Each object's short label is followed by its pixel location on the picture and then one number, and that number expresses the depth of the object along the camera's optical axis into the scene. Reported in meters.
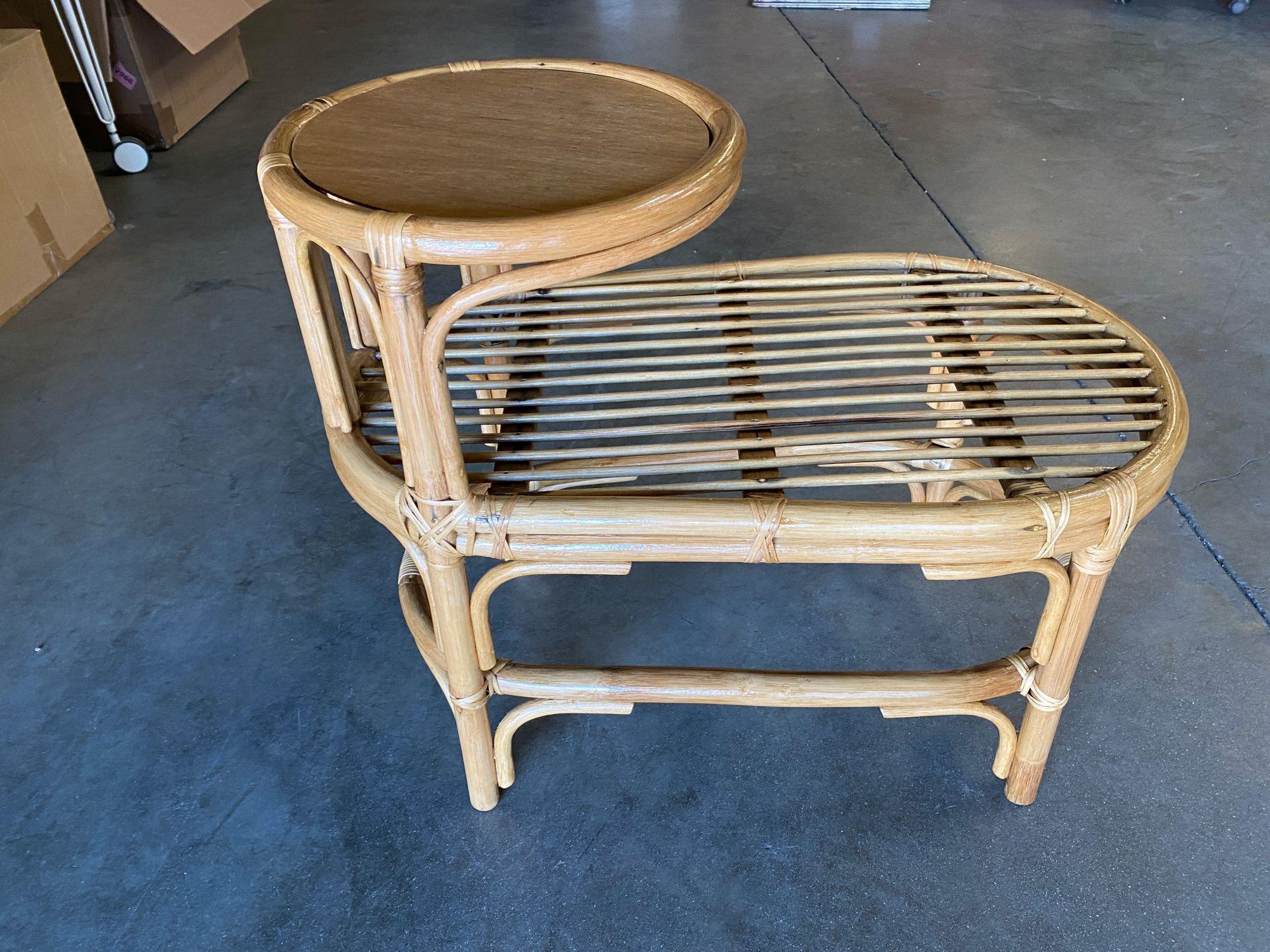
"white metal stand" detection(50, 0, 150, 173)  2.54
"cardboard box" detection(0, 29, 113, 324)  2.17
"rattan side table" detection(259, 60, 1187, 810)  0.90
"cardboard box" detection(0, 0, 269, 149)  2.65
